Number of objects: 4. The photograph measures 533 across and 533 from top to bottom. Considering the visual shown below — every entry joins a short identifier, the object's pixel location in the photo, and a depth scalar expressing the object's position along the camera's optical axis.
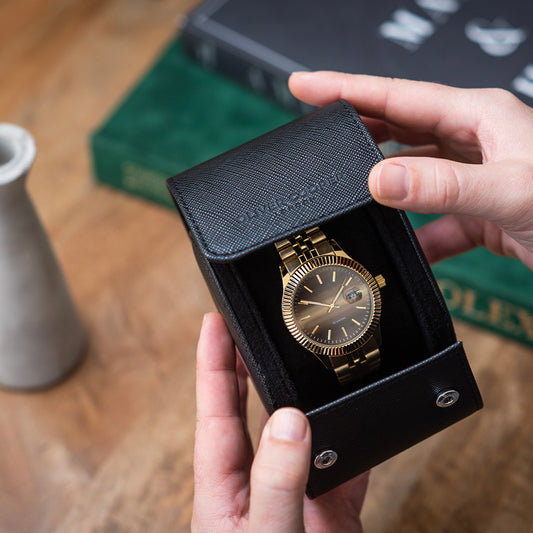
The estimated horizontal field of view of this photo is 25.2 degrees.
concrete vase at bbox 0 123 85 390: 0.46
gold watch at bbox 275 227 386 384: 0.45
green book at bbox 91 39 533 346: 0.54
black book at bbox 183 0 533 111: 0.56
